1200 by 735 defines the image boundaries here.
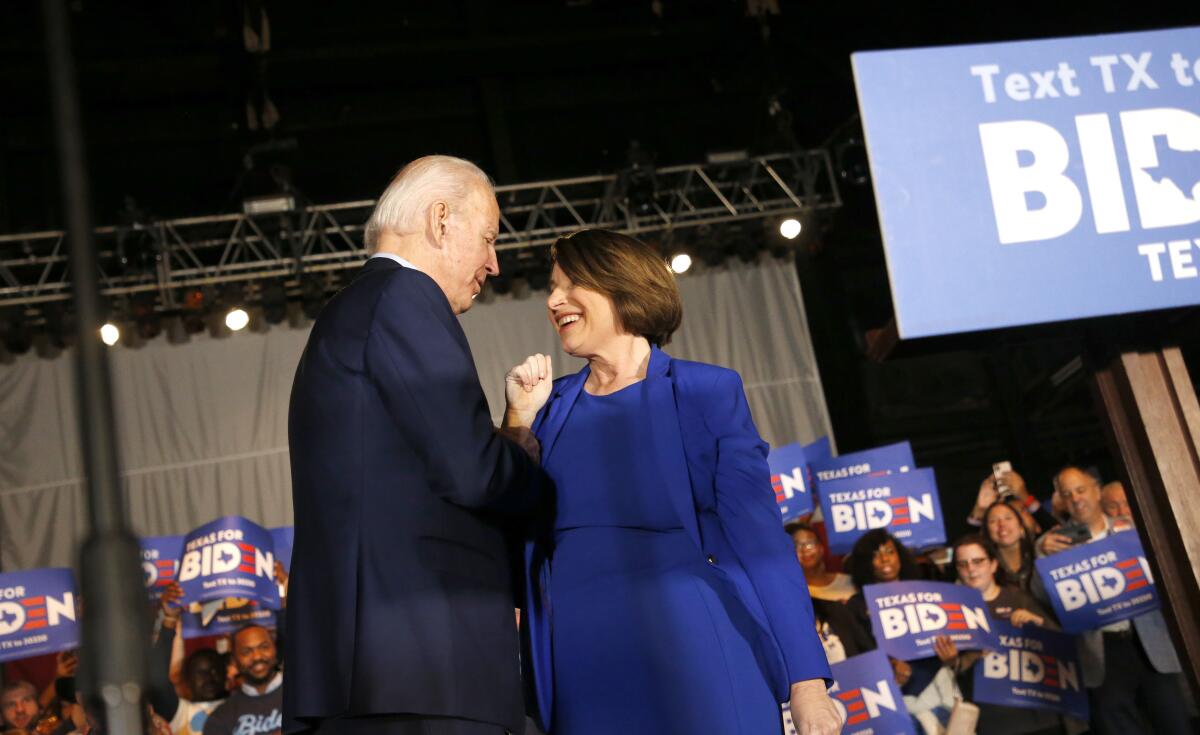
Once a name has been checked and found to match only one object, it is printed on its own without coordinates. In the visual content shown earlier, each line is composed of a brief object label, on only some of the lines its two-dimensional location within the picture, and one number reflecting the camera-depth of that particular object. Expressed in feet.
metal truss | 27.86
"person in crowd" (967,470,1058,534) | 23.61
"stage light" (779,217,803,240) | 30.37
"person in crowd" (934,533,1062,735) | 21.12
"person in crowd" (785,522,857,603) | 23.48
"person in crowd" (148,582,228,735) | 21.24
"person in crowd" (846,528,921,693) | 22.57
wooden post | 6.87
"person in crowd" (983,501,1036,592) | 22.45
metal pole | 3.17
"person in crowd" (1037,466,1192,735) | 19.13
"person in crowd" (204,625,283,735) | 20.65
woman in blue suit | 6.46
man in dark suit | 5.85
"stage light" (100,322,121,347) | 28.84
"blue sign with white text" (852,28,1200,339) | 6.74
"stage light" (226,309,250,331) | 29.73
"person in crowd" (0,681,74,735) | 21.79
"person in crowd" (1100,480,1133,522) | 21.79
